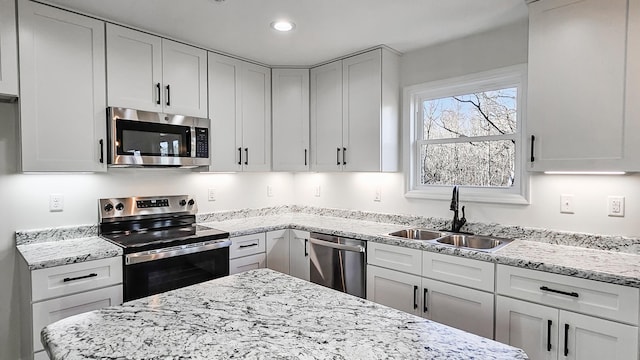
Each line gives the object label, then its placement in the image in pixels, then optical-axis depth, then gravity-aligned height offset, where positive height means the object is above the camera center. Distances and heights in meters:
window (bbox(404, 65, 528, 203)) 2.50 +0.27
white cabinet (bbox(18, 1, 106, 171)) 2.02 +0.50
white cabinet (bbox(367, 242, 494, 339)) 2.00 -0.75
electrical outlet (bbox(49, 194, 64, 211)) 2.34 -0.21
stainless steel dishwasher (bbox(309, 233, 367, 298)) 2.60 -0.73
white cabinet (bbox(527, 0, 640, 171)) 1.78 +0.46
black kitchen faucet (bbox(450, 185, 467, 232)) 2.56 -0.33
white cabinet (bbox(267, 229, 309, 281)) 2.99 -0.71
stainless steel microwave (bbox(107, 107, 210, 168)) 2.33 +0.23
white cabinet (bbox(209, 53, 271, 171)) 2.93 +0.50
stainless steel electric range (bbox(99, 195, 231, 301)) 2.17 -0.48
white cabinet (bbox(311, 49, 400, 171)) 2.85 +0.50
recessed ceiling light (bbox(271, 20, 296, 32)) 2.35 +1.01
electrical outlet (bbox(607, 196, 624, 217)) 2.03 -0.21
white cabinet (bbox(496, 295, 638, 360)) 1.60 -0.81
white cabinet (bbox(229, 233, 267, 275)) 2.73 -0.67
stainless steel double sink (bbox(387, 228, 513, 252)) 2.40 -0.50
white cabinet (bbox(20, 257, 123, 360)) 1.83 -0.68
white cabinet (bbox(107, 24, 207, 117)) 2.36 +0.72
